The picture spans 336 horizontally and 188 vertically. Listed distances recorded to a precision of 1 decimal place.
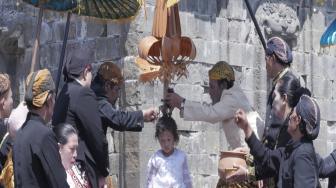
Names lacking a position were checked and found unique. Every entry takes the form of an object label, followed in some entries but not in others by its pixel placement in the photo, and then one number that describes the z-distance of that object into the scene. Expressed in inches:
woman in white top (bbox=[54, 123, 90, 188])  366.3
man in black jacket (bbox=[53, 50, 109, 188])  406.6
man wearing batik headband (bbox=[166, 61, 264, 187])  436.1
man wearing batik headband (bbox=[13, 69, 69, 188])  340.2
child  444.1
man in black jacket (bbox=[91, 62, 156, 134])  421.1
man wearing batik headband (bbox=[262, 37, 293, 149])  404.8
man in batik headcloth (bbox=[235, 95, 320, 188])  353.7
